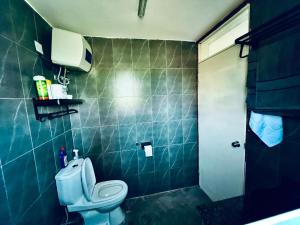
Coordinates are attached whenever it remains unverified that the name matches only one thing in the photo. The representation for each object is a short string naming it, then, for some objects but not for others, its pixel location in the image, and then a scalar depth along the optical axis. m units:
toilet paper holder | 2.02
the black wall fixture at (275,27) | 0.77
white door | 1.36
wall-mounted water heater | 1.36
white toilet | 1.38
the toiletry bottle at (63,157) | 1.48
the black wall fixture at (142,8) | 1.16
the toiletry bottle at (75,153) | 1.74
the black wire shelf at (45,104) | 1.13
